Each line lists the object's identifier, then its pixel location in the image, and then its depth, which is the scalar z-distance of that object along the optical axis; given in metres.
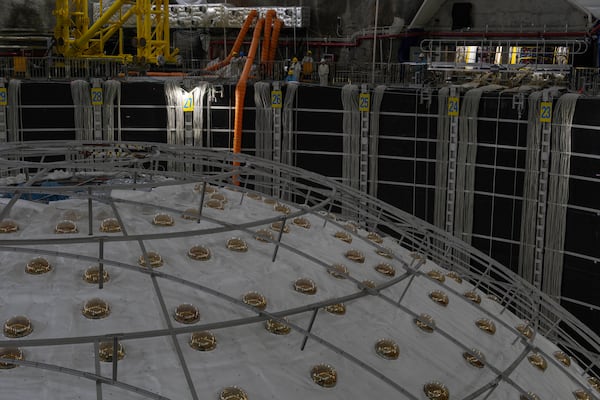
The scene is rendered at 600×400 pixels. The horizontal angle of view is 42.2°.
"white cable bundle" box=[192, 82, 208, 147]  28.91
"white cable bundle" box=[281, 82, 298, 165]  28.69
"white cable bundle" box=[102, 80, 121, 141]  28.33
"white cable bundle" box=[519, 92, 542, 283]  25.08
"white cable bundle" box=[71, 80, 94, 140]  28.20
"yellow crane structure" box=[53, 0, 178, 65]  32.12
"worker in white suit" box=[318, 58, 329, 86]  30.00
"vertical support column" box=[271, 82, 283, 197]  28.70
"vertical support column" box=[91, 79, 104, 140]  28.19
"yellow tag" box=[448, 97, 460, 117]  26.53
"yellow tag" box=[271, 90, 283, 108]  28.70
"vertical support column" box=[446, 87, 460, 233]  26.58
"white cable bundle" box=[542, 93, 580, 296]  24.25
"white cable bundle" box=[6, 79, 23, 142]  27.80
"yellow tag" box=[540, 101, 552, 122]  24.48
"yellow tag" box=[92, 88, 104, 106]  28.19
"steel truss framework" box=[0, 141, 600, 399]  7.39
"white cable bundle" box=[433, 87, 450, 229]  26.88
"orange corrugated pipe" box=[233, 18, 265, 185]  28.30
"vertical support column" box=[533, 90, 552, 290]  24.56
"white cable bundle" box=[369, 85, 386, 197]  27.88
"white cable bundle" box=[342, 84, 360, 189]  28.13
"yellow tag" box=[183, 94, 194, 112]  28.88
